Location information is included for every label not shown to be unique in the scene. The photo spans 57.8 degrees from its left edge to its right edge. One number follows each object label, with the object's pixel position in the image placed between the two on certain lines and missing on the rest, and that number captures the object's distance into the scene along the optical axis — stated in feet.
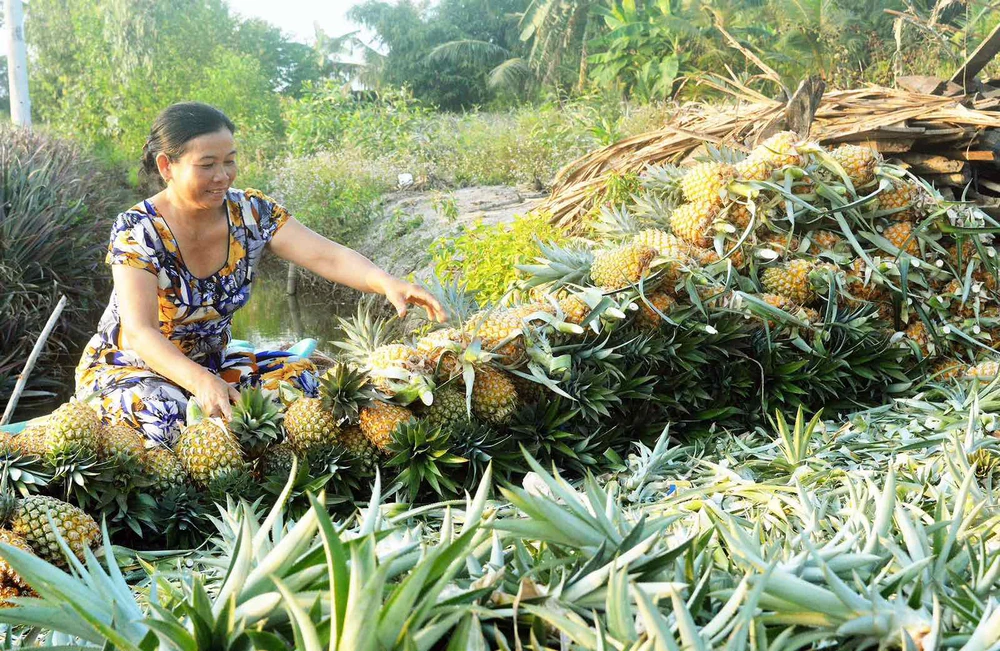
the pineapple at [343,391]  8.30
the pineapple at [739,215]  11.00
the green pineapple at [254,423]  8.18
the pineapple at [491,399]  8.97
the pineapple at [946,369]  10.59
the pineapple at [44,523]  6.76
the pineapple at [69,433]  7.37
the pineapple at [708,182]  11.00
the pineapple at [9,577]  6.16
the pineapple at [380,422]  8.41
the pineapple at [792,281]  10.54
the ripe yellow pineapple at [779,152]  11.07
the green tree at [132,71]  49.14
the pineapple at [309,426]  8.25
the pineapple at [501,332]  9.19
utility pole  36.83
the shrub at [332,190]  31.04
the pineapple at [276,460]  8.24
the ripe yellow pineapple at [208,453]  7.89
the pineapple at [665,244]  10.32
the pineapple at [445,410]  8.70
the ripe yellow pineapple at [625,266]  9.93
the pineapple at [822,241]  11.12
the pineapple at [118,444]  7.60
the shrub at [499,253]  13.33
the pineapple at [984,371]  9.80
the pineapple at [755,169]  10.96
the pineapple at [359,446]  8.49
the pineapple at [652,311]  9.91
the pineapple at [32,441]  7.43
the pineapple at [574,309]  9.59
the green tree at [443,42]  120.26
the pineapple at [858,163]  11.33
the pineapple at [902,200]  11.34
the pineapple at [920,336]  11.09
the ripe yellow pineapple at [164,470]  7.84
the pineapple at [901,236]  11.23
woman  9.23
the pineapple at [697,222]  10.97
